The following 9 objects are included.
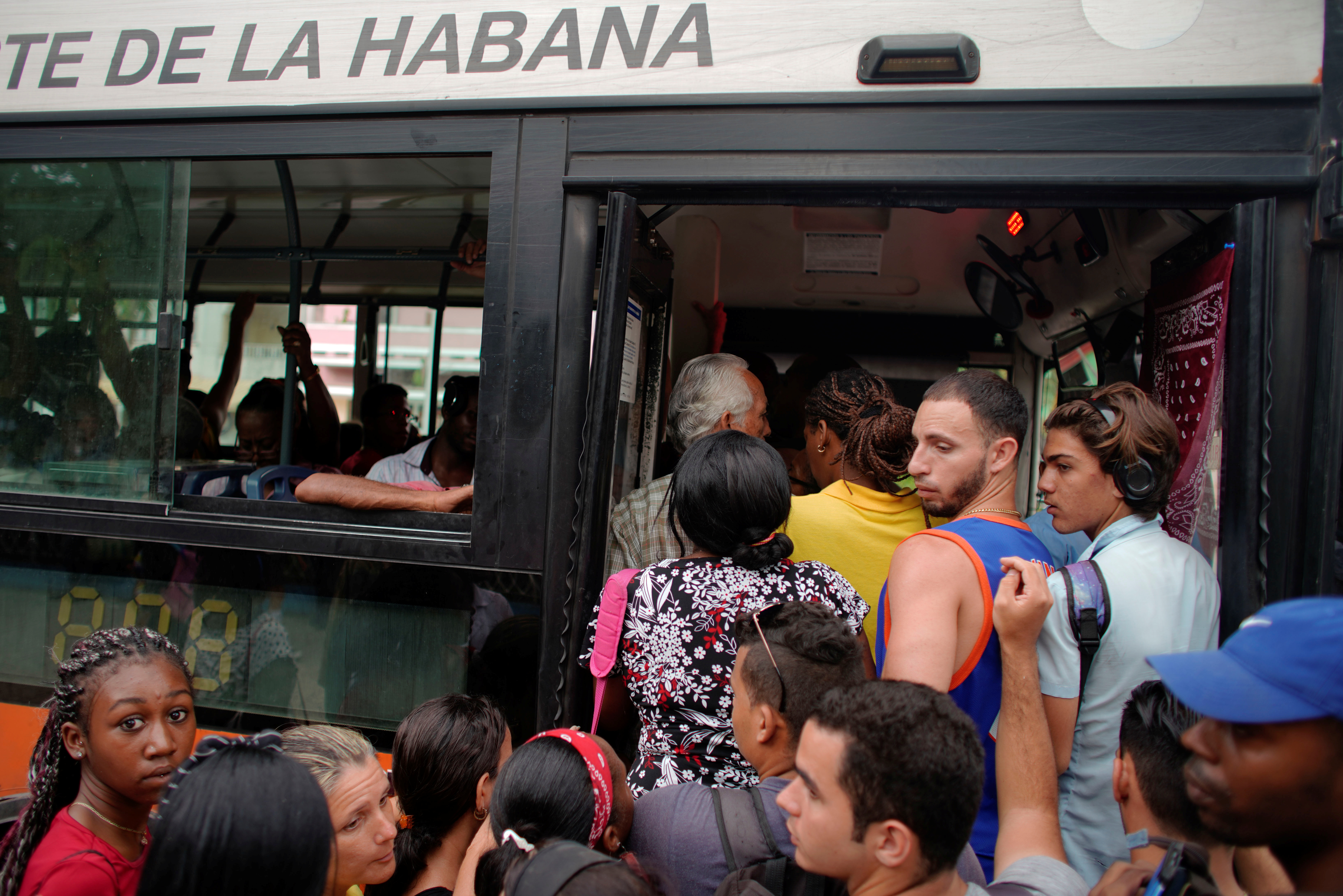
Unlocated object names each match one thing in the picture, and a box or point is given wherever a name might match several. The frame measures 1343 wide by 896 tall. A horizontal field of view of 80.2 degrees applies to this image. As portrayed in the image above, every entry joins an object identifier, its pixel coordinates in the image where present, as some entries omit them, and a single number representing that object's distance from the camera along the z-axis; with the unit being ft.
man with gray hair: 7.34
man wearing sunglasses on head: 4.53
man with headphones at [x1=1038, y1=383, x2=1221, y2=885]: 4.97
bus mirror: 11.53
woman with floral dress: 5.35
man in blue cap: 2.76
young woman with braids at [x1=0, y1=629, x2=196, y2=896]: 4.93
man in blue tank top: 4.78
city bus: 5.43
